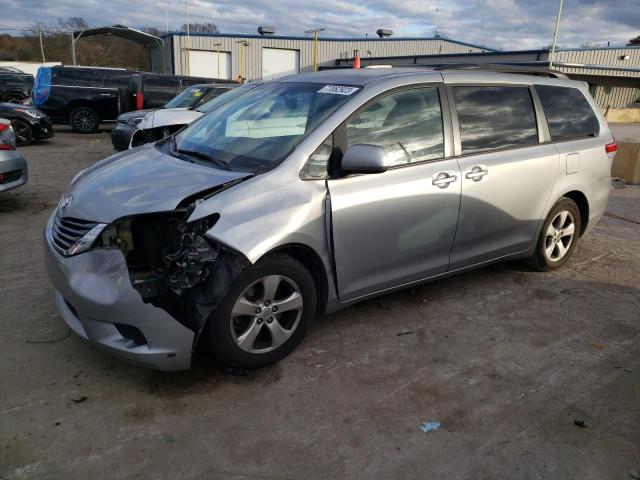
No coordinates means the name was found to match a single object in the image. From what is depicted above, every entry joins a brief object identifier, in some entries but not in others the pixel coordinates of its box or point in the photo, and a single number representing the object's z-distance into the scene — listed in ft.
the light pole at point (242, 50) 117.69
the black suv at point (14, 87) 64.75
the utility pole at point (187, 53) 109.35
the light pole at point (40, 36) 158.69
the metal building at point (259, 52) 113.29
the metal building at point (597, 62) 96.68
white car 29.92
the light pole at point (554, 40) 73.41
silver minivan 9.27
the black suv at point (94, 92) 49.21
